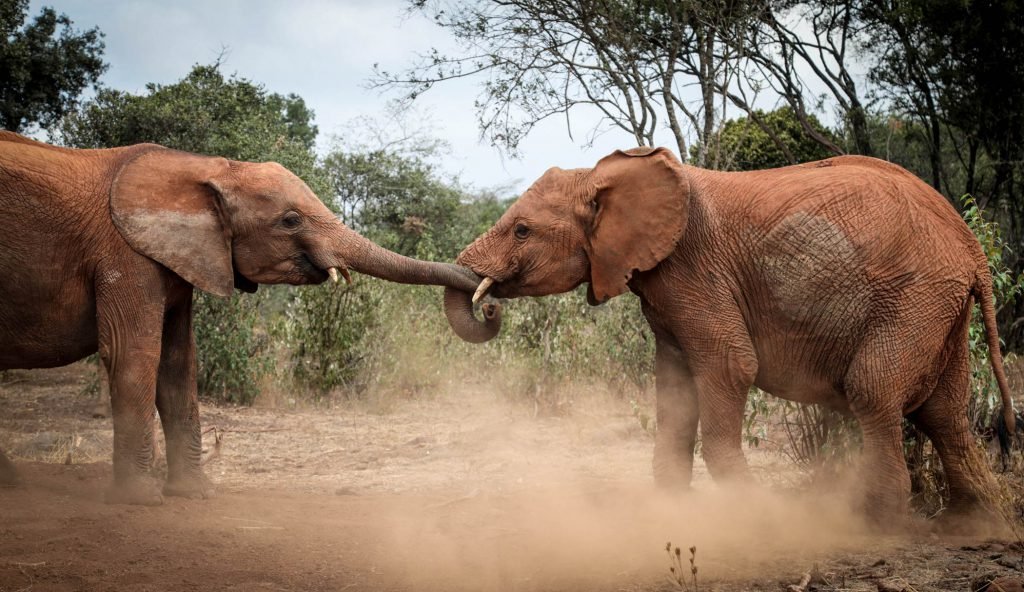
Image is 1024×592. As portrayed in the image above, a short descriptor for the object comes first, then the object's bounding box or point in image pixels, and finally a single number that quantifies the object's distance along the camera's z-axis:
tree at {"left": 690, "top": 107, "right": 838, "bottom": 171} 18.52
